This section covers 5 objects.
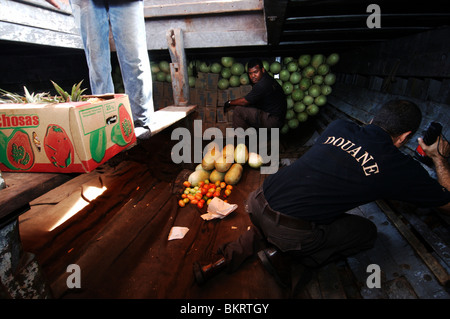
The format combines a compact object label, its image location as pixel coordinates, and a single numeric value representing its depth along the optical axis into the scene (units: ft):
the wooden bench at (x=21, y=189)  4.69
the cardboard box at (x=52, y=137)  5.49
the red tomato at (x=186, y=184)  14.52
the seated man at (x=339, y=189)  6.20
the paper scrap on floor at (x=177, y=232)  10.46
